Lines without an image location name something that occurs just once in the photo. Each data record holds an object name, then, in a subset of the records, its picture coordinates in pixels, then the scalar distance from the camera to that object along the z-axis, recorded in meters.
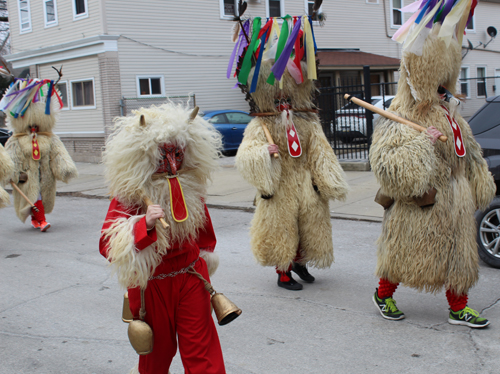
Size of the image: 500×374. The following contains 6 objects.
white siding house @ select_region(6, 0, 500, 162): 16.66
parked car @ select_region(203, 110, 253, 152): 15.92
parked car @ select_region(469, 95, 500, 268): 5.02
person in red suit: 2.47
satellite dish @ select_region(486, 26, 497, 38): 24.56
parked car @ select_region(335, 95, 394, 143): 11.61
